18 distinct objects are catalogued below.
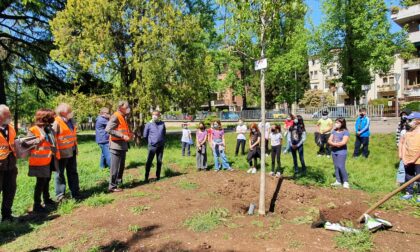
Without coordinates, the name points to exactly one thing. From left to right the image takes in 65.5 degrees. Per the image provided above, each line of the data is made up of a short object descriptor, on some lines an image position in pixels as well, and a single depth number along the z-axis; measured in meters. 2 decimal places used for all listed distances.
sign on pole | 5.40
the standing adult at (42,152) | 6.00
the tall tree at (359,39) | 26.86
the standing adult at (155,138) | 8.26
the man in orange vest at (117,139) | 7.02
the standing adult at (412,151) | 6.47
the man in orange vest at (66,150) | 6.57
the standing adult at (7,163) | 5.43
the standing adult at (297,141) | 9.20
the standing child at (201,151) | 9.95
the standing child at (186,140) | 12.88
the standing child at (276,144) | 9.38
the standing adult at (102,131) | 9.07
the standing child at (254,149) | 9.68
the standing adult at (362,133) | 10.98
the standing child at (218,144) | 9.86
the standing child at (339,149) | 7.67
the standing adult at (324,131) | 11.77
